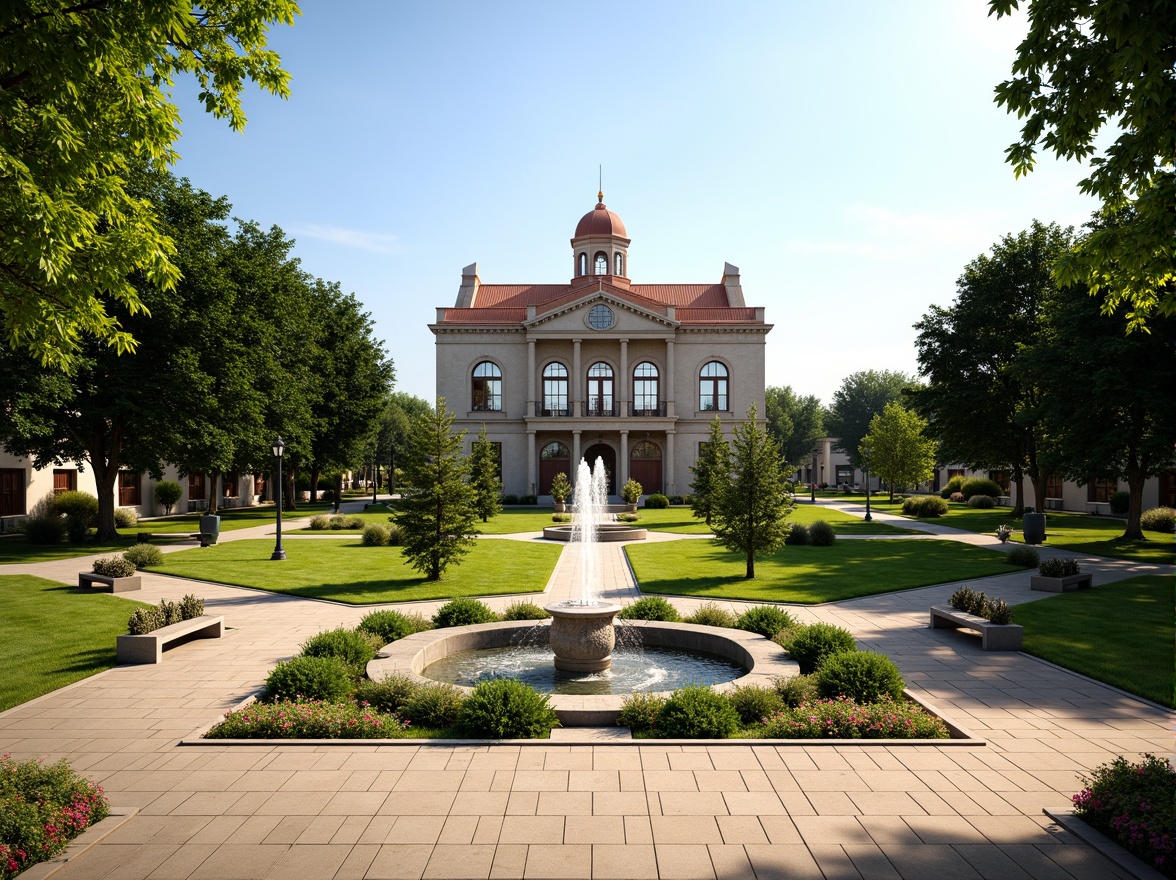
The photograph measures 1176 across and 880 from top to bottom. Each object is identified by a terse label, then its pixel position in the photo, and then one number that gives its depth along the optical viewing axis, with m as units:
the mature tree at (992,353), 37.81
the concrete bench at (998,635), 12.38
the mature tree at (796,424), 94.00
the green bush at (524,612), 13.58
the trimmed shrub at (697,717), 7.92
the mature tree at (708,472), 21.83
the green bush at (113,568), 18.12
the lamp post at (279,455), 23.91
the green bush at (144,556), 21.34
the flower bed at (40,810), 5.21
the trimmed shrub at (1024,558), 22.66
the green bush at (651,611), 13.35
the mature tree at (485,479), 35.78
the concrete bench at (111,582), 17.84
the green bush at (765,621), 12.46
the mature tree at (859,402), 99.44
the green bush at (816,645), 10.63
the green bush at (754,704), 8.56
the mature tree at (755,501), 19.66
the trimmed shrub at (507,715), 7.91
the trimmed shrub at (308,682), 9.09
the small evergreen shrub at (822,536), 28.52
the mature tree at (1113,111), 6.13
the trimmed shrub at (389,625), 12.33
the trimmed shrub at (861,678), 9.01
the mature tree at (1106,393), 24.16
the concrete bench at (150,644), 11.55
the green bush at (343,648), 10.60
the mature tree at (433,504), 19.00
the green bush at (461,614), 13.04
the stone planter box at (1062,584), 17.98
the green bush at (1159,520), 32.09
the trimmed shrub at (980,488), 55.94
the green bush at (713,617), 13.11
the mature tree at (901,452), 54.81
